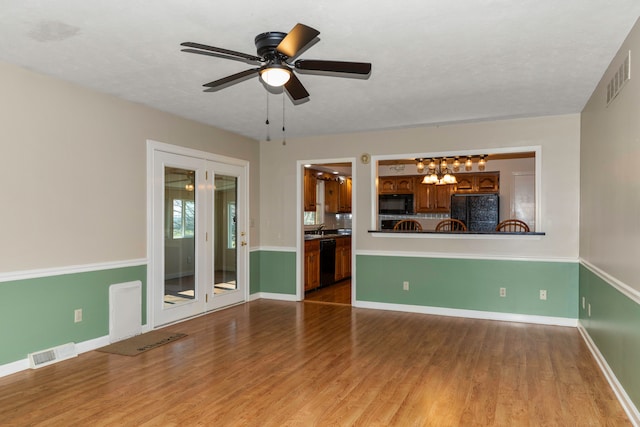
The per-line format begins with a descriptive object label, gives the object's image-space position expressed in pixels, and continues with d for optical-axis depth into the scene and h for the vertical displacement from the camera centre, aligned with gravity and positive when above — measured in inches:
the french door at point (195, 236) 185.5 -12.4
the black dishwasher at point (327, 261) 286.8 -35.3
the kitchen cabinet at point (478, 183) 329.7 +23.2
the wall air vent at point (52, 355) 135.7 -48.6
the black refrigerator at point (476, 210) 323.6 +1.2
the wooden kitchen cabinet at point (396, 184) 359.6 +23.8
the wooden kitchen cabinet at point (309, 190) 303.3 +16.3
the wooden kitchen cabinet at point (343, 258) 310.8 -35.5
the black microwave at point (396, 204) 356.2 +6.6
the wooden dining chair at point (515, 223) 219.5 -6.3
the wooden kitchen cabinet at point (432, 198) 346.6 +11.6
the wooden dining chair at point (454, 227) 334.5 -12.6
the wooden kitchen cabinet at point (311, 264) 263.9 -34.2
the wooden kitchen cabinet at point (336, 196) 357.1 +13.4
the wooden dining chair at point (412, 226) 247.7 -8.9
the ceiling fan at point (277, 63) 95.5 +35.8
